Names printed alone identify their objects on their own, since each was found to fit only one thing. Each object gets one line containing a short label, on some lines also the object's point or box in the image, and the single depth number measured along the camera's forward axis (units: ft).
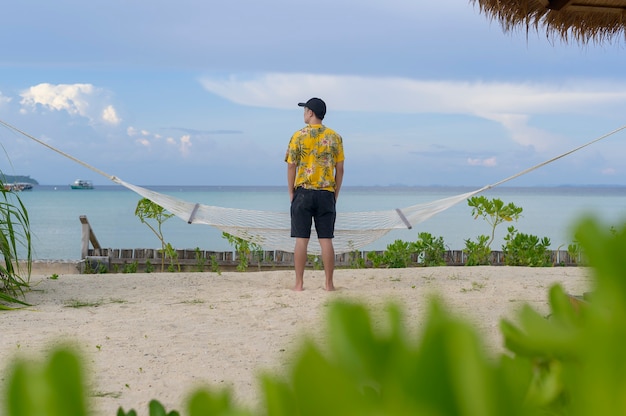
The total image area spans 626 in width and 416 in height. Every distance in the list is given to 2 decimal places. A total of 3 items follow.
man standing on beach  15.46
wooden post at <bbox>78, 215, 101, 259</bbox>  21.20
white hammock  17.62
